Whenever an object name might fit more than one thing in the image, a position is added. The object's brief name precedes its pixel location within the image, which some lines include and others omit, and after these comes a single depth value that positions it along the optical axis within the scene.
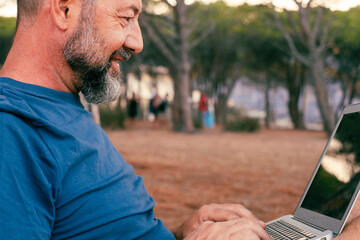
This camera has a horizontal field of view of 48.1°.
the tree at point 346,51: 21.95
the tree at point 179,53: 15.64
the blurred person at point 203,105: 22.12
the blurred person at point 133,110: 21.47
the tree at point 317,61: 14.12
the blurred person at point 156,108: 22.50
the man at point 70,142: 1.04
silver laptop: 1.26
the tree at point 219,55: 25.81
